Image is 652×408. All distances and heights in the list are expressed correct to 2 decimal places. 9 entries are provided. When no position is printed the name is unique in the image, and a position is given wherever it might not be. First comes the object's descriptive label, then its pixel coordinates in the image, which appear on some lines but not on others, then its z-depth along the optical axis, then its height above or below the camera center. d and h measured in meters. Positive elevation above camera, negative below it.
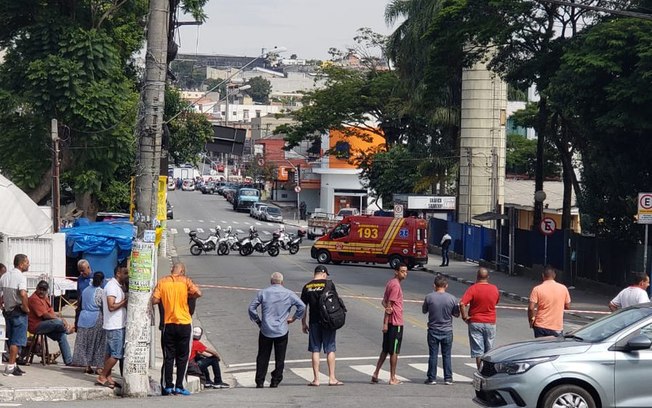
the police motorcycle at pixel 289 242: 54.97 -3.79
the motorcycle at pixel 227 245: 52.50 -3.81
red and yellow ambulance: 47.56 -3.20
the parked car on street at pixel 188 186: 150.75 -2.96
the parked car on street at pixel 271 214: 90.75 -3.98
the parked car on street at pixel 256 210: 93.06 -3.77
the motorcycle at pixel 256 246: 52.19 -3.82
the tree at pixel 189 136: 68.50 +1.82
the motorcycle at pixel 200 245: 51.72 -3.79
